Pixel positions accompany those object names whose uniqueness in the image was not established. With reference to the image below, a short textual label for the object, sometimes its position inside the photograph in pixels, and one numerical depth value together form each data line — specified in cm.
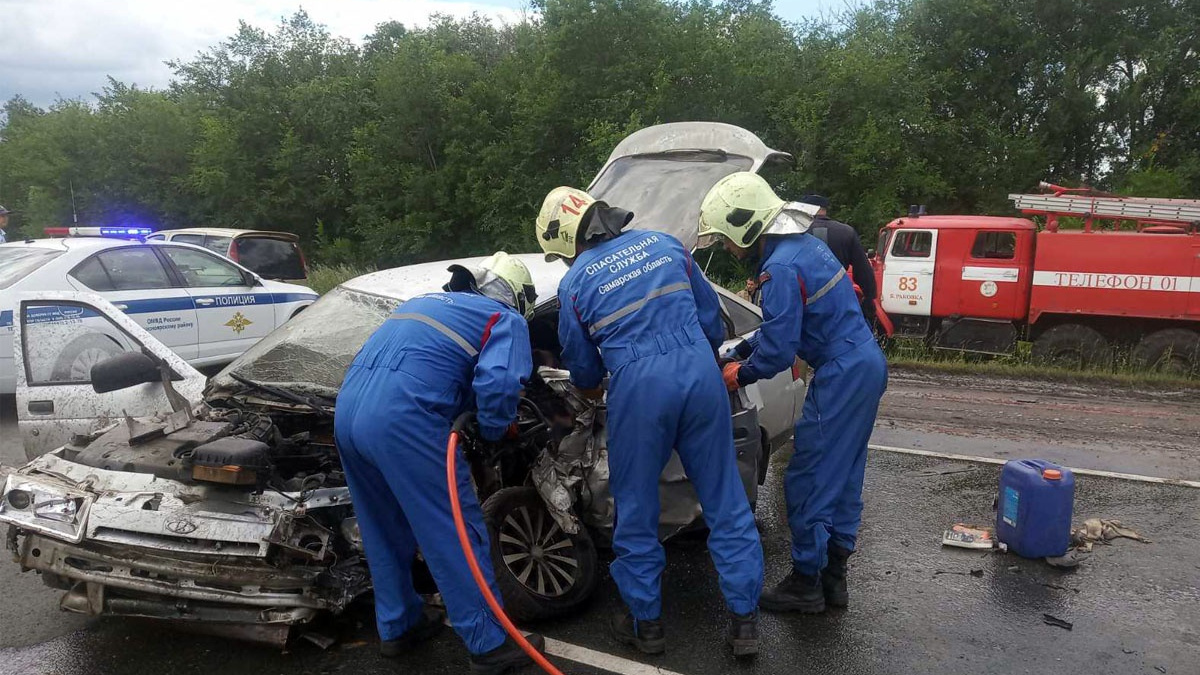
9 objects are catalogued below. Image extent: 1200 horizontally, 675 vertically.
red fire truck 1012
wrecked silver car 306
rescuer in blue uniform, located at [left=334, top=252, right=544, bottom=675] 296
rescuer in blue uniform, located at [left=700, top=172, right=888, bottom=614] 356
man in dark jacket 626
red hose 296
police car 673
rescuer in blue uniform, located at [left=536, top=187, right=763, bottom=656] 314
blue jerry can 411
